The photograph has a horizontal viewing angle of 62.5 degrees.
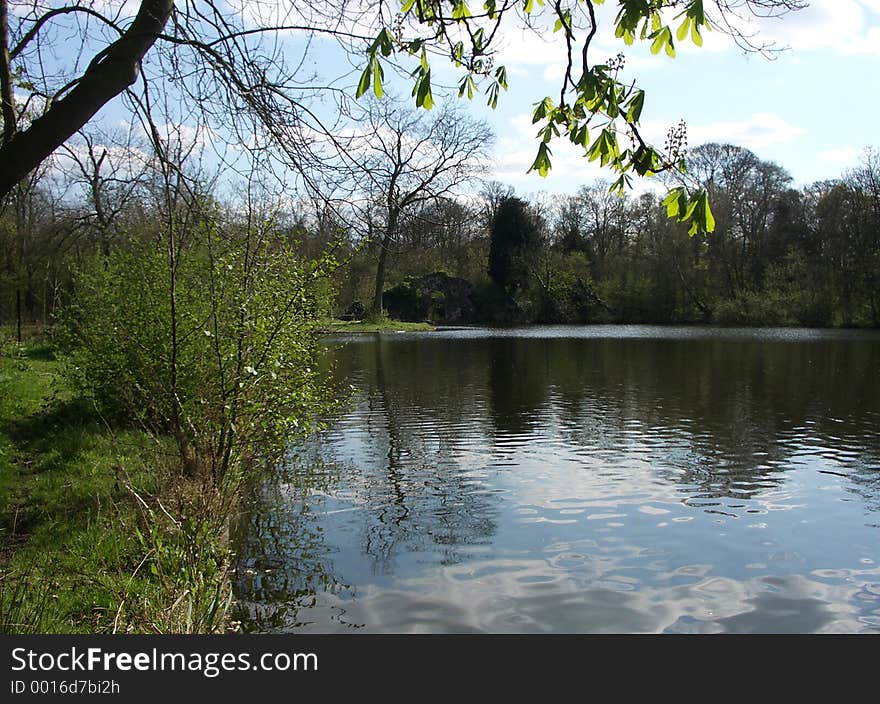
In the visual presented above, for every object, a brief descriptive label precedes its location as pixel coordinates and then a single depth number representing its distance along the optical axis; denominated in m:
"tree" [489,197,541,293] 56.69
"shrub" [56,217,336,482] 7.16
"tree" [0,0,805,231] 3.12
